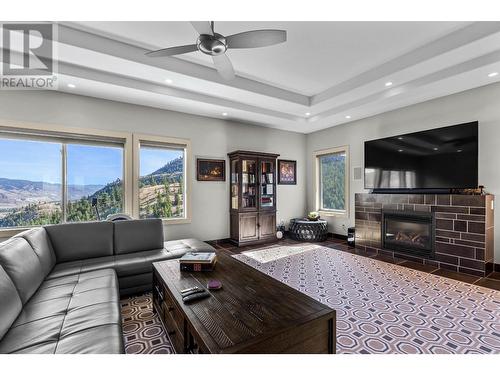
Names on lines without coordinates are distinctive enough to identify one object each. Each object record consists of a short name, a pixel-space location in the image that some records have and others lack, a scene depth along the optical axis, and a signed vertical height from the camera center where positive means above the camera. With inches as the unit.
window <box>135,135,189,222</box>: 168.6 +6.8
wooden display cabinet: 194.5 -7.9
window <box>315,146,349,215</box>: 216.4 +6.6
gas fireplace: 150.1 -30.1
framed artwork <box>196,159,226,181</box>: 187.6 +14.7
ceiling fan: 78.7 +51.4
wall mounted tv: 137.8 +18.0
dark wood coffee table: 46.6 -29.1
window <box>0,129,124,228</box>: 133.9 +5.4
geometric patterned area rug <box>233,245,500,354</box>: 73.2 -47.6
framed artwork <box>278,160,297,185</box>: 233.4 +15.5
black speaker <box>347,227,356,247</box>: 192.7 -39.3
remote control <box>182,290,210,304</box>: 60.2 -28.3
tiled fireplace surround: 128.0 -23.2
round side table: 212.2 -38.4
